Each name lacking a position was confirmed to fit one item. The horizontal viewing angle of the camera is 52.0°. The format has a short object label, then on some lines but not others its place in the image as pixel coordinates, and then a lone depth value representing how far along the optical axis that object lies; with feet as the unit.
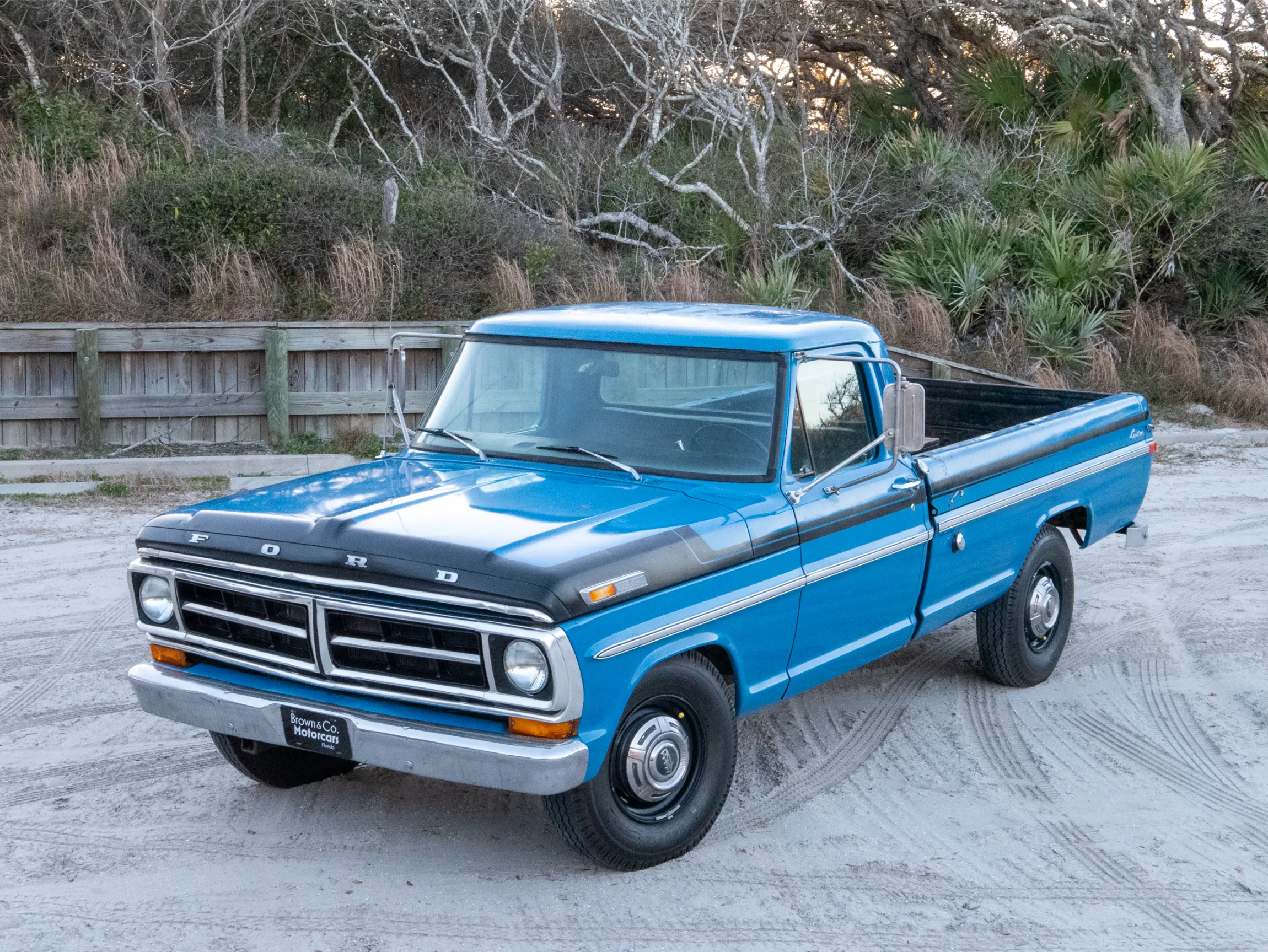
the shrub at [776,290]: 50.11
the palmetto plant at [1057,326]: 51.34
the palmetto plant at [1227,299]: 56.65
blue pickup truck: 13.17
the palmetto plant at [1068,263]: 53.26
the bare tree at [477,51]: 60.44
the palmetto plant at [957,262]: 52.80
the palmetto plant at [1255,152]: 58.49
